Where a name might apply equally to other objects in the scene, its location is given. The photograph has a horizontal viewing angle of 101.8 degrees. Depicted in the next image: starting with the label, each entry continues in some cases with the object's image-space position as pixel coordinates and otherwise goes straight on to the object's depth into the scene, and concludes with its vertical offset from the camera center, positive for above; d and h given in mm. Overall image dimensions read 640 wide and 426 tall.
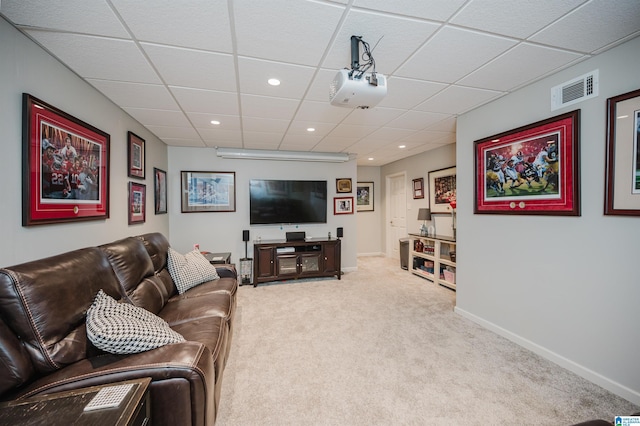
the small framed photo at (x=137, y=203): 2861 +103
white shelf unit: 4078 -808
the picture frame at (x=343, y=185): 5148 +518
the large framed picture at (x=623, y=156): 1667 +363
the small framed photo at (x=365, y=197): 6542 +357
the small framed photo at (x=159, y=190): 3631 +308
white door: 5848 -23
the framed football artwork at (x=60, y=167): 1535 +311
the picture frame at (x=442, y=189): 4375 +388
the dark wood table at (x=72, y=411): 866 -699
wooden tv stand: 4254 -816
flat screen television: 4621 +184
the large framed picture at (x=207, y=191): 4371 +343
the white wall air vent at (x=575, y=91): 1892 +922
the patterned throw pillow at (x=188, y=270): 2629 -624
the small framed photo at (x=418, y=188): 5137 +456
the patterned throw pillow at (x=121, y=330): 1236 -593
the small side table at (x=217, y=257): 3621 -680
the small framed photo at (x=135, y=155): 2811 +641
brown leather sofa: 1094 -676
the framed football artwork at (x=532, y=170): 2021 +369
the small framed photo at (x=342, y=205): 5141 +122
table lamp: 4828 -113
